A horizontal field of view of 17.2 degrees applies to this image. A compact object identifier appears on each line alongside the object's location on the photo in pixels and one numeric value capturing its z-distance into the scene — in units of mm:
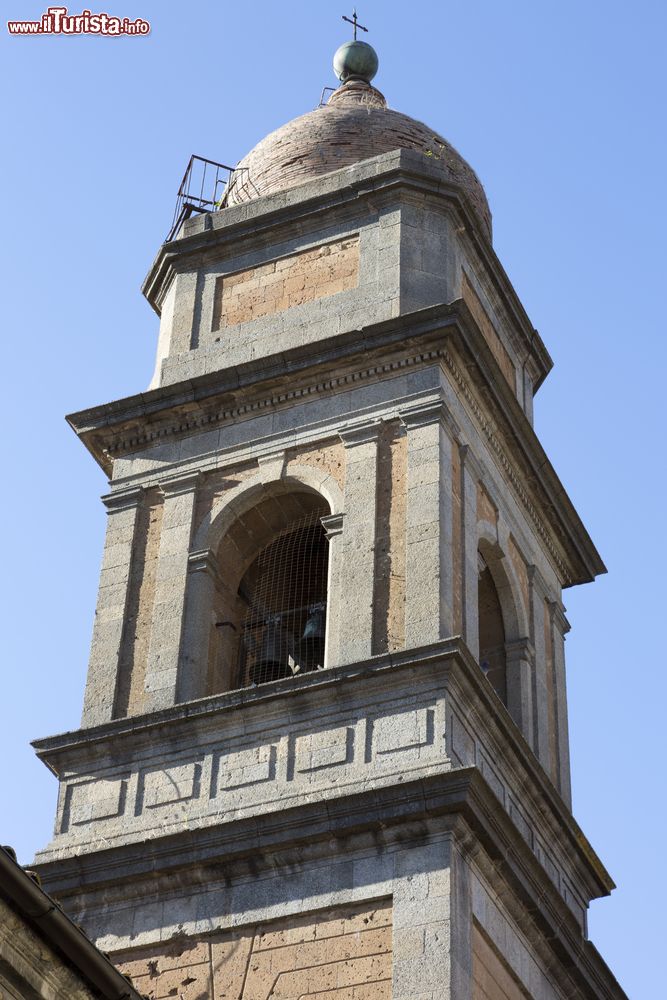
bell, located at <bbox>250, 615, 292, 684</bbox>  22344
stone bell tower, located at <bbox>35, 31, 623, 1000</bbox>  19078
